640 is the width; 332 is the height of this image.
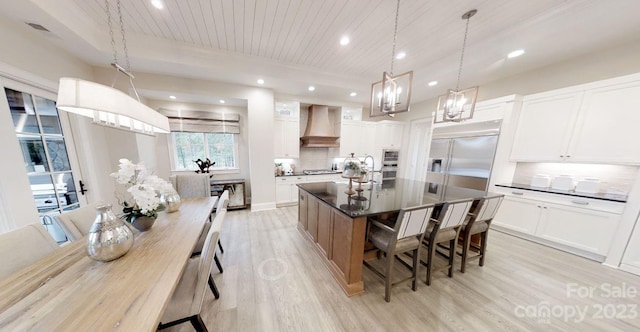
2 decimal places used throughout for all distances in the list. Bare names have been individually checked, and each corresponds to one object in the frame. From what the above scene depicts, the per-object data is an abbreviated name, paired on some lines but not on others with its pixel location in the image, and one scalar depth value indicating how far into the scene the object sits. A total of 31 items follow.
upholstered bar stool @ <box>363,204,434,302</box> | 1.59
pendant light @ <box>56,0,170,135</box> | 1.00
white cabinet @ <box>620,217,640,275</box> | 2.10
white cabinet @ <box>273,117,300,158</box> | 4.21
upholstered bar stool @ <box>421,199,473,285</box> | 1.77
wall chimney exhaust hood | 4.50
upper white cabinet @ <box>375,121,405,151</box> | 5.04
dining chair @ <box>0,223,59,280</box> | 1.06
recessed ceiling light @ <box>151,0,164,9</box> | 1.87
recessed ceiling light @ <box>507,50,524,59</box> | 2.51
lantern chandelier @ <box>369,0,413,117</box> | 1.85
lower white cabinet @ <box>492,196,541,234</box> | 2.77
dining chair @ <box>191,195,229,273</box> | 1.84
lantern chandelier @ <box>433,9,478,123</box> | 2.38
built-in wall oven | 5.20
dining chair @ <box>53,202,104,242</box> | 1.42
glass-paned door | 1.79
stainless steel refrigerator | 3.23
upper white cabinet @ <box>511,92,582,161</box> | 2.57
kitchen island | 1.74
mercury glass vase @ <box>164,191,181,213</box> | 1.98
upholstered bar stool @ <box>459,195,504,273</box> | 2.00
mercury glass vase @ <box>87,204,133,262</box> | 1.08
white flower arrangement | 1.38
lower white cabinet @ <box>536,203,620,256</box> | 2.26
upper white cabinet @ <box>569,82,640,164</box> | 2.16
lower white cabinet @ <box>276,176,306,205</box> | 4.21
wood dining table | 0.73
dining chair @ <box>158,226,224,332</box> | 1.08
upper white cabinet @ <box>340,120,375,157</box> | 4.80
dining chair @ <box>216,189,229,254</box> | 1.88
